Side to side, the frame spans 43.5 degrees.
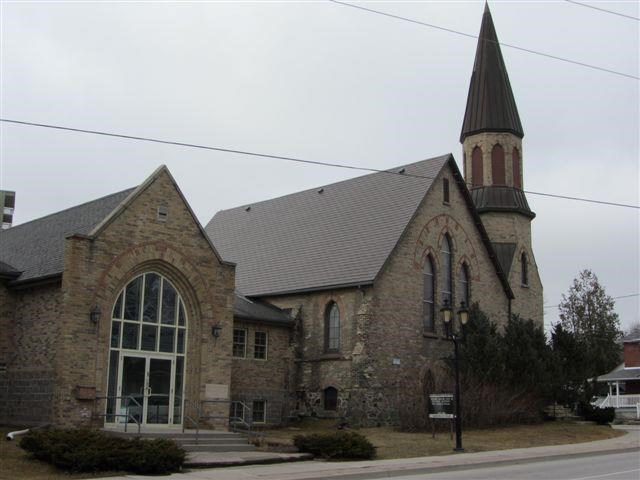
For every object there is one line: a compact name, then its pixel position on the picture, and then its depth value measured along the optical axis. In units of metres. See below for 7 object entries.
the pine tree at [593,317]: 71.31
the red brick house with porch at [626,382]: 51.26
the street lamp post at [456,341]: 23.11
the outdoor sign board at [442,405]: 25.83
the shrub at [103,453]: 17.00
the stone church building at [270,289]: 23.83
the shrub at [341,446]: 20.69
